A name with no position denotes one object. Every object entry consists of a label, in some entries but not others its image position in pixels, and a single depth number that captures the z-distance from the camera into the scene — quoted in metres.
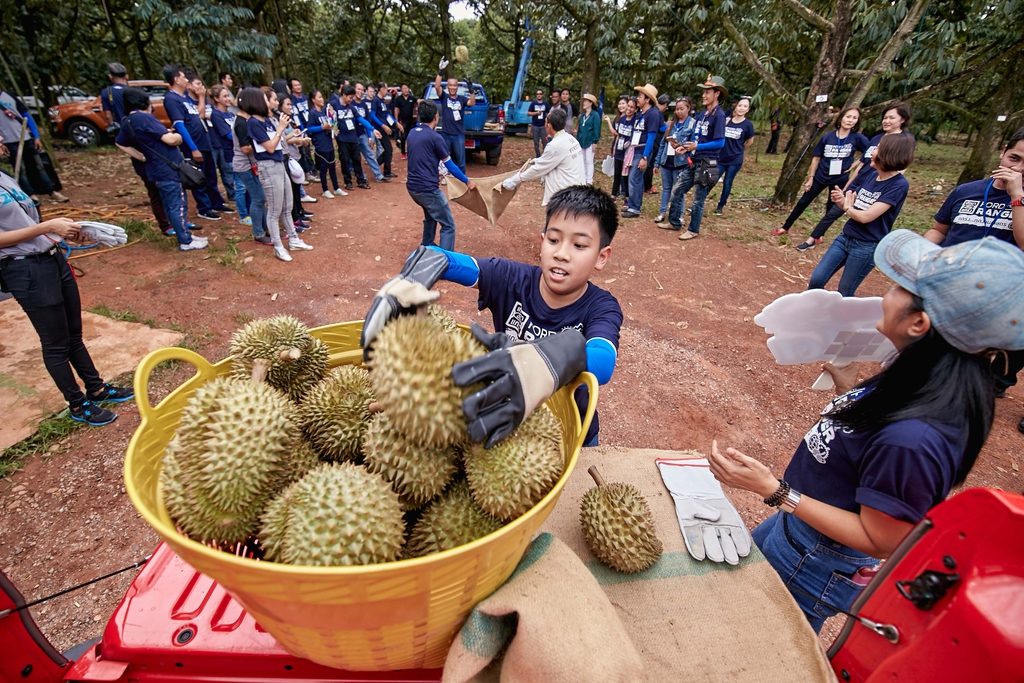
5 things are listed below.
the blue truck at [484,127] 16.42
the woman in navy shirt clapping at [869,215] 5.75
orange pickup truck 15.54
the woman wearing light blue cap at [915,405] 1.54
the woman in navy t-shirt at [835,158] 9.34
